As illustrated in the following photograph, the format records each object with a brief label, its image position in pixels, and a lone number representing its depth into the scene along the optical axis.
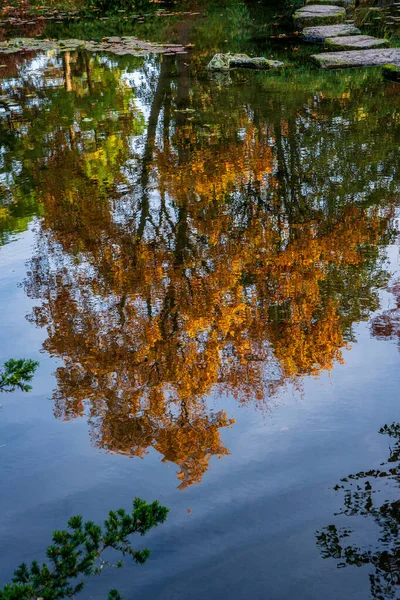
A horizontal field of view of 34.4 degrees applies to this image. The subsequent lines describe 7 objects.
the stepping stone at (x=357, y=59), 12.27
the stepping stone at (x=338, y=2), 19.38
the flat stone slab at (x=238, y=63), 12.80
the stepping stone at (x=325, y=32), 14.91
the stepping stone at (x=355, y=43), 13.28
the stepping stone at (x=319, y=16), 17.05
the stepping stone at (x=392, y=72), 11.25
